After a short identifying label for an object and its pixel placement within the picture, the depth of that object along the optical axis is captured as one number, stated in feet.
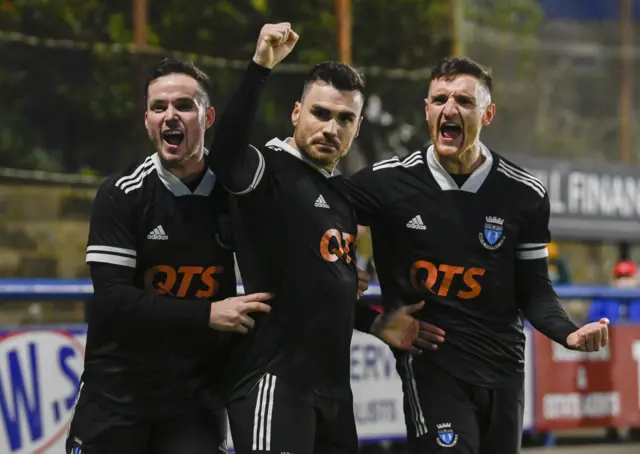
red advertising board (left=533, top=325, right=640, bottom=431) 75.00
